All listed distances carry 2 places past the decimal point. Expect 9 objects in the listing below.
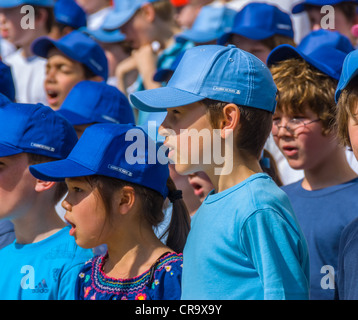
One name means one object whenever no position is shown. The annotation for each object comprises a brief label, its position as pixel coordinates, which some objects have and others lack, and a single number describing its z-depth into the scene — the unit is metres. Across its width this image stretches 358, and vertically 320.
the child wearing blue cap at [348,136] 5.03
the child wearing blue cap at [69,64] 10.45
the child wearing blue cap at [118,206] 5.70
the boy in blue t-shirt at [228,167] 4.82
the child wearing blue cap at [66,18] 11.98
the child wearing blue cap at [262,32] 9.51
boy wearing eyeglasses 6.66
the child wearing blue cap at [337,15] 9.68
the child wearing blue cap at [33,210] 6.36
